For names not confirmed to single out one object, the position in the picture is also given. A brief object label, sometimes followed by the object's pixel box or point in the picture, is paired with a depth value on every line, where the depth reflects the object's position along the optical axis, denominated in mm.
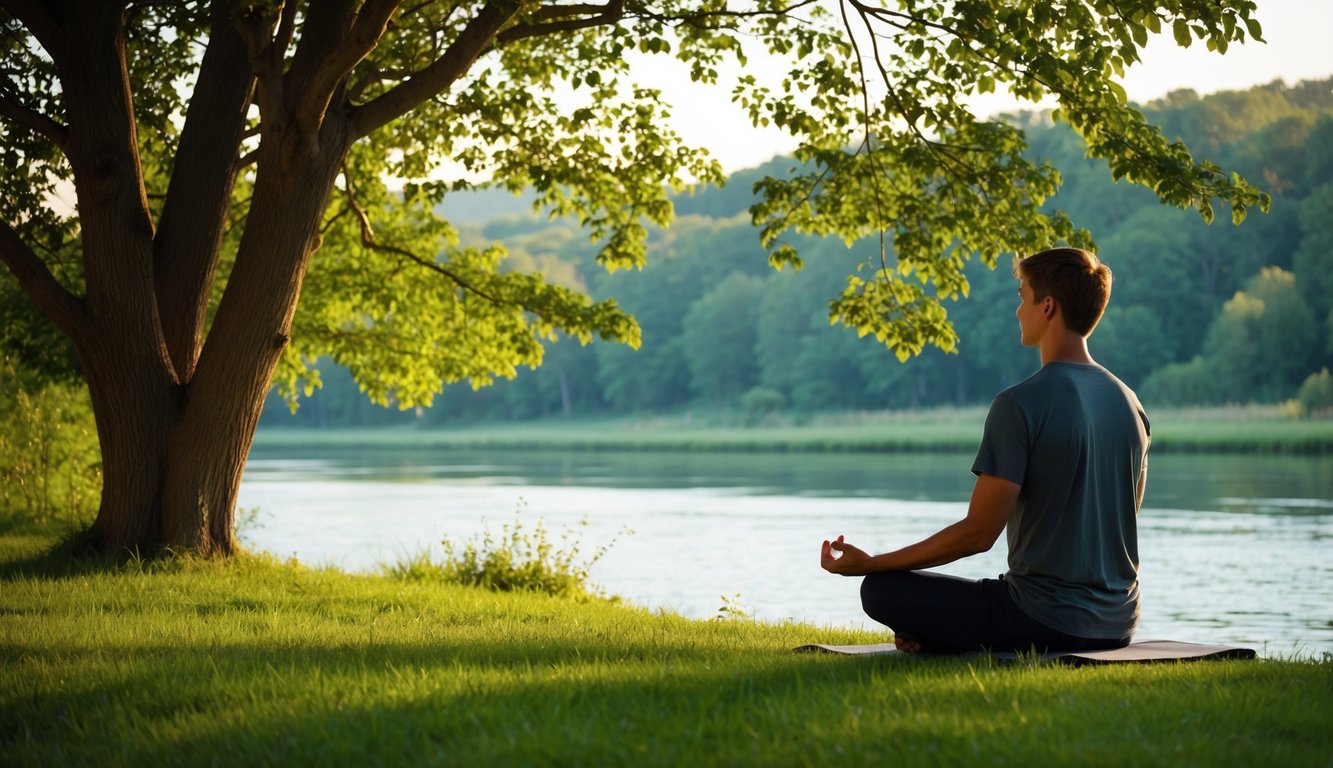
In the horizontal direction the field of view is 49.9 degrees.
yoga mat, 5289
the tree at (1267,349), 72250
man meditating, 5062
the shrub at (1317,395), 58156
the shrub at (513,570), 12547
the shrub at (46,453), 17484
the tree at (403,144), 10094
